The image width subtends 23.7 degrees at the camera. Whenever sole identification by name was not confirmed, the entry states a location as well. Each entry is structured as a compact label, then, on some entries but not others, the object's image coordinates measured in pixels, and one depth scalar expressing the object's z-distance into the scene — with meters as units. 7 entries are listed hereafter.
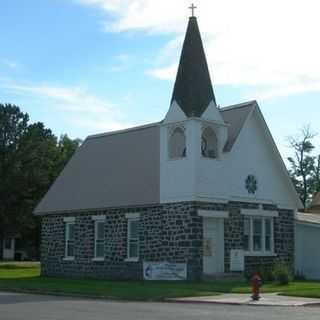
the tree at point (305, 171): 84.46
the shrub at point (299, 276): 38.83
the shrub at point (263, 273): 35.97
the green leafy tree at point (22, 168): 71.44
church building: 35.06
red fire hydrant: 25.47
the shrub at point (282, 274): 33.53
